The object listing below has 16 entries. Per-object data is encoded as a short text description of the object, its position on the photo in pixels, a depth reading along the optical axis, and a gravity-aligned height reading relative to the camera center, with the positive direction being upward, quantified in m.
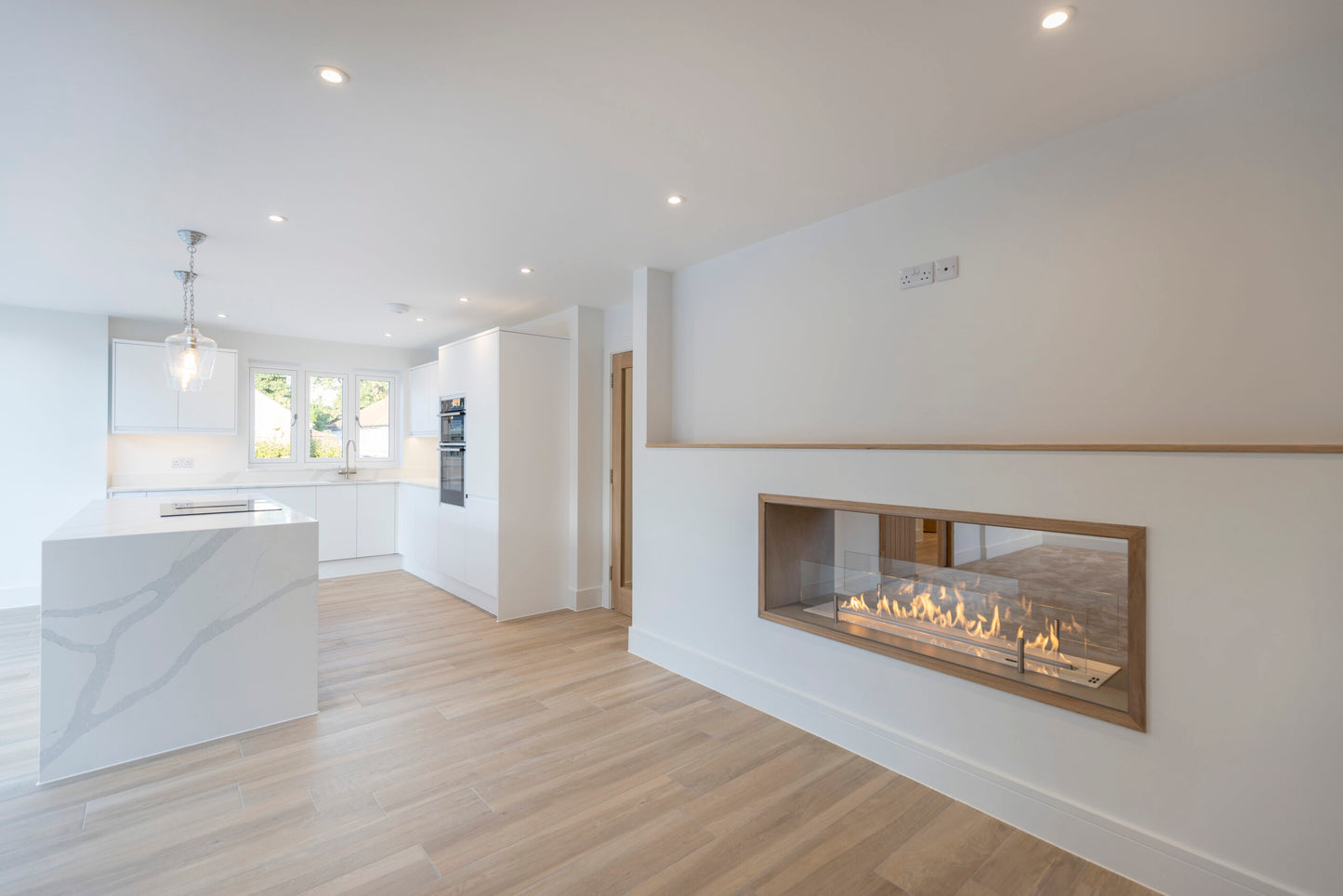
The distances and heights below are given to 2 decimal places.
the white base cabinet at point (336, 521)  5.95 -0.70
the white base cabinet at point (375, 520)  6.20 -0.71
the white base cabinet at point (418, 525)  5.71 -0.73
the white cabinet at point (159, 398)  5.34 +0.50
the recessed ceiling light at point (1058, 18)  1.61 +1.16
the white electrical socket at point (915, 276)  2.67 +0.78
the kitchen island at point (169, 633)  2.45 -0.80
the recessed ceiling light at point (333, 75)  1.85 +1.16
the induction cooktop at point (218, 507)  3.44 -0.33
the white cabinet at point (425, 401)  6.25 +0.55
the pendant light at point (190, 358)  3.42 +0.54
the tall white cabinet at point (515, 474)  4.70 -0.18
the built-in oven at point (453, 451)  5.23 +0.00
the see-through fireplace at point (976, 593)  2.02 -0.59
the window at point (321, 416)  6.31 +0.39
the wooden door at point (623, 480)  4.84 -0.23
